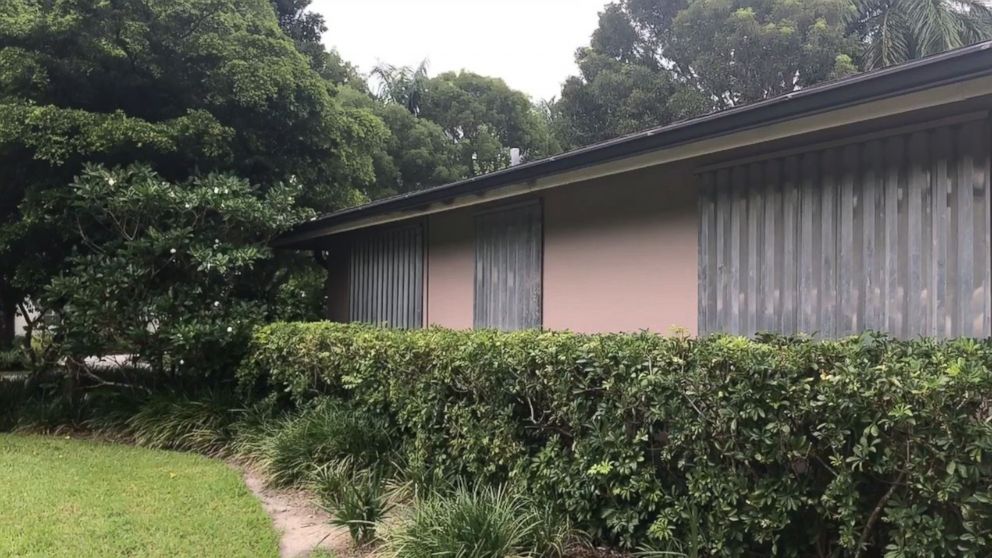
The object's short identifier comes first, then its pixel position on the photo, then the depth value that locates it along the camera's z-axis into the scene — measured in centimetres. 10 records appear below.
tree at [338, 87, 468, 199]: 2156
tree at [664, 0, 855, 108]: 1884
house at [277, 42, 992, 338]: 389
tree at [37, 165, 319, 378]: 830
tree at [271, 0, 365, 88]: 1616
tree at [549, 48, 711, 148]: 2086
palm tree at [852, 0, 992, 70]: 1642
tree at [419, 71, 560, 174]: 2412
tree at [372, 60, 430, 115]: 2445
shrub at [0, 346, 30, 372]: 1435
